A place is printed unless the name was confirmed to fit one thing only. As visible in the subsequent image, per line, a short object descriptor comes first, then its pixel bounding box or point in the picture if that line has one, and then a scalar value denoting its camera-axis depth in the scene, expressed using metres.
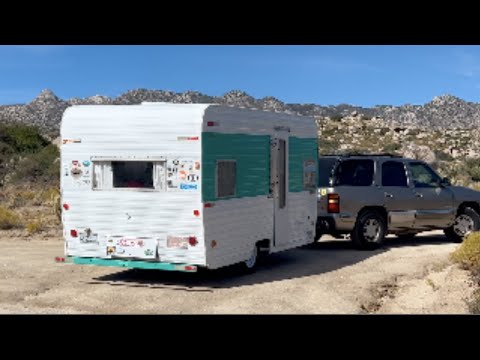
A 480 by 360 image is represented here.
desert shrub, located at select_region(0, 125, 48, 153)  44.09
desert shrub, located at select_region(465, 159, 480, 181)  34.64
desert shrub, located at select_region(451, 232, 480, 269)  11.24
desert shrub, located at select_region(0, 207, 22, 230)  18.78
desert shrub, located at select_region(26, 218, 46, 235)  18.09
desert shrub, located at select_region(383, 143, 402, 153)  51.91
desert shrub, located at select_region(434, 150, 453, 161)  50.53
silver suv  14.70
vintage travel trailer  10.68
